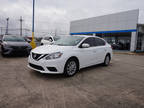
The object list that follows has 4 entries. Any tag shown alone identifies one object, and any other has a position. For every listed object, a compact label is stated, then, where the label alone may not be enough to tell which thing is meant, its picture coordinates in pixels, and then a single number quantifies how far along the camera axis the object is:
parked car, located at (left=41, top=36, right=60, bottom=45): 10.83
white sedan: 3.66
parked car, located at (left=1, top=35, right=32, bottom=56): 6.89
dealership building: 15.67
